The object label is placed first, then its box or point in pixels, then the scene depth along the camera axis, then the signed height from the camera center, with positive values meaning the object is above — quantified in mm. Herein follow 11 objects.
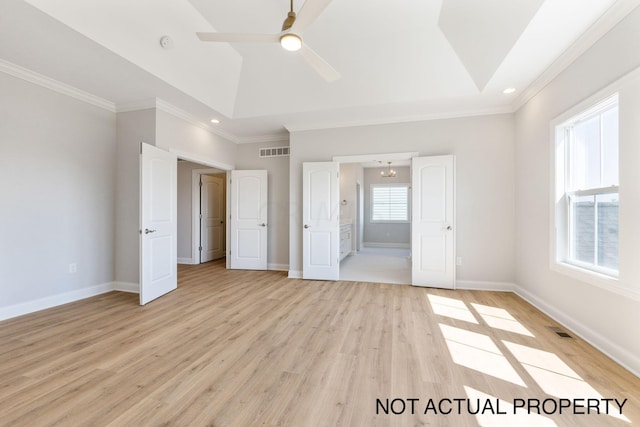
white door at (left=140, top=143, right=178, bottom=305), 3467 -141
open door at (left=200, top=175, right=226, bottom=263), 6461 -122
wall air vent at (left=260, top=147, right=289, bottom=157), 5551 +1330
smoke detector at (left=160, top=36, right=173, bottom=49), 2977 +1968
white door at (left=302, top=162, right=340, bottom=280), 4719 -118
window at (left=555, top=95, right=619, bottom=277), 2312 +252
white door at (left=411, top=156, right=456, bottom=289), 4172 -111
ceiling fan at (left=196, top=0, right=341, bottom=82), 1884 +1466
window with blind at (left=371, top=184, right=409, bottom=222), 9047 +406
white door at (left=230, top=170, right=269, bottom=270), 5527 -118
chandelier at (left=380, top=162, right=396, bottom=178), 8641 +1385
